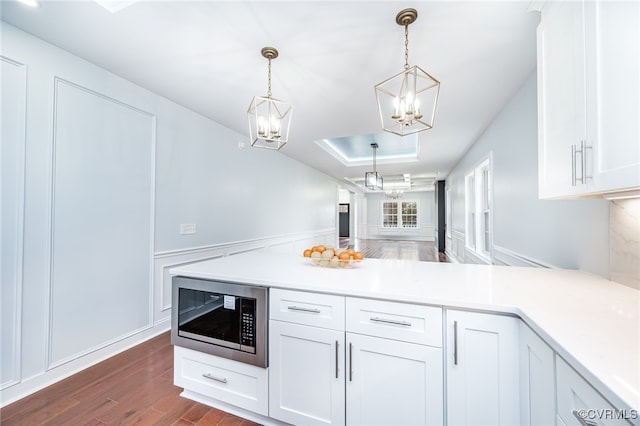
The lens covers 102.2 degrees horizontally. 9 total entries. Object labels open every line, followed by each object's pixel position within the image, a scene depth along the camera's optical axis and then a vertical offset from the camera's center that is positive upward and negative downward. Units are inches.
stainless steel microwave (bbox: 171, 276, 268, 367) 56.5 -24.0
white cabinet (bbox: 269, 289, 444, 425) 45.8 -27.7
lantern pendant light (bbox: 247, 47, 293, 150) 75.3 +27.3
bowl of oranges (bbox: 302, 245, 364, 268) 65.5 -10.3
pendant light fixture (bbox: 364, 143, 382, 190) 191.8 +29.3
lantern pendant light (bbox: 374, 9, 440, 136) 59.3 +48.3
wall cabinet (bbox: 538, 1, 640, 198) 33.3 +18.6
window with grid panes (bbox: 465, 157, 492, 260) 156.8 +6.0
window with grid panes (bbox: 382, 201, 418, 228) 474.0 +6.3
